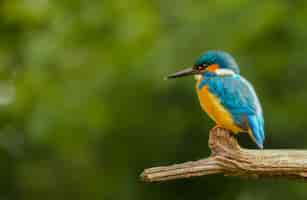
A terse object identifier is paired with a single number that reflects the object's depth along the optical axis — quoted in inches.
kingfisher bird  446.9
